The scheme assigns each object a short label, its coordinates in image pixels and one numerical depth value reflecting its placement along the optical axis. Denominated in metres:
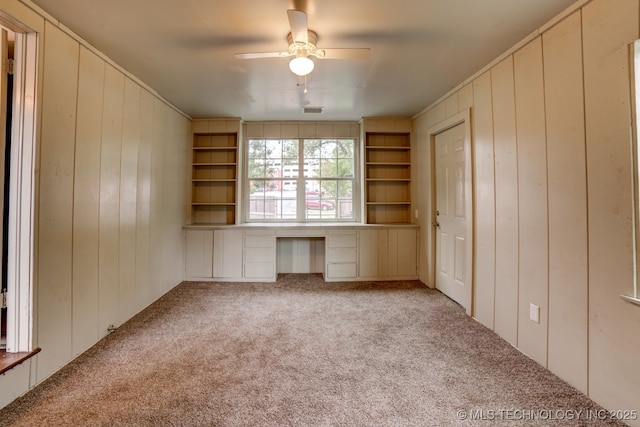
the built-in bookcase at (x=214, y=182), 4.34
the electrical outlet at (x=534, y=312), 1.99
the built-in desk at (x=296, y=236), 3.97
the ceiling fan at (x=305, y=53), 1.84
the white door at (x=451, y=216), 3.05
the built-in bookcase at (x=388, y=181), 4.36
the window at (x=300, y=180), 4.47
